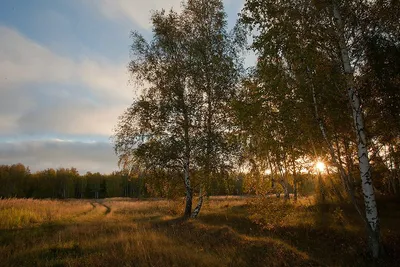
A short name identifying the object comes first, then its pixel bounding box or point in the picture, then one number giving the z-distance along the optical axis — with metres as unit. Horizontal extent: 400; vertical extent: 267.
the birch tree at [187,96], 16.52
